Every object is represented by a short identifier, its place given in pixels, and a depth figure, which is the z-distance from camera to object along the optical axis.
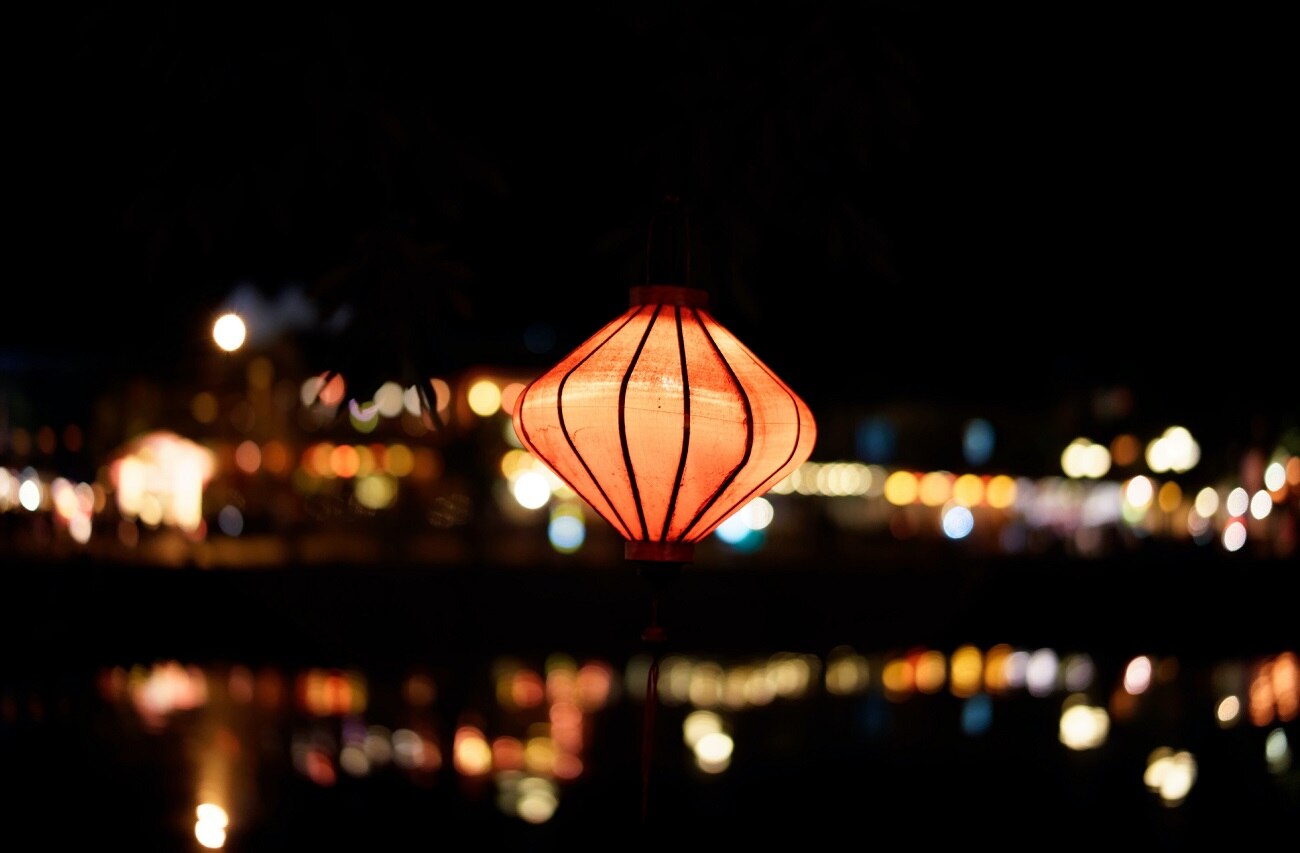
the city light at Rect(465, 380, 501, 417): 23.50
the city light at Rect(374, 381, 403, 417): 22.53
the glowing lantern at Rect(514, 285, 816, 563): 2.42
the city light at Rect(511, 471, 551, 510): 26.30
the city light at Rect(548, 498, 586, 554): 16.38
